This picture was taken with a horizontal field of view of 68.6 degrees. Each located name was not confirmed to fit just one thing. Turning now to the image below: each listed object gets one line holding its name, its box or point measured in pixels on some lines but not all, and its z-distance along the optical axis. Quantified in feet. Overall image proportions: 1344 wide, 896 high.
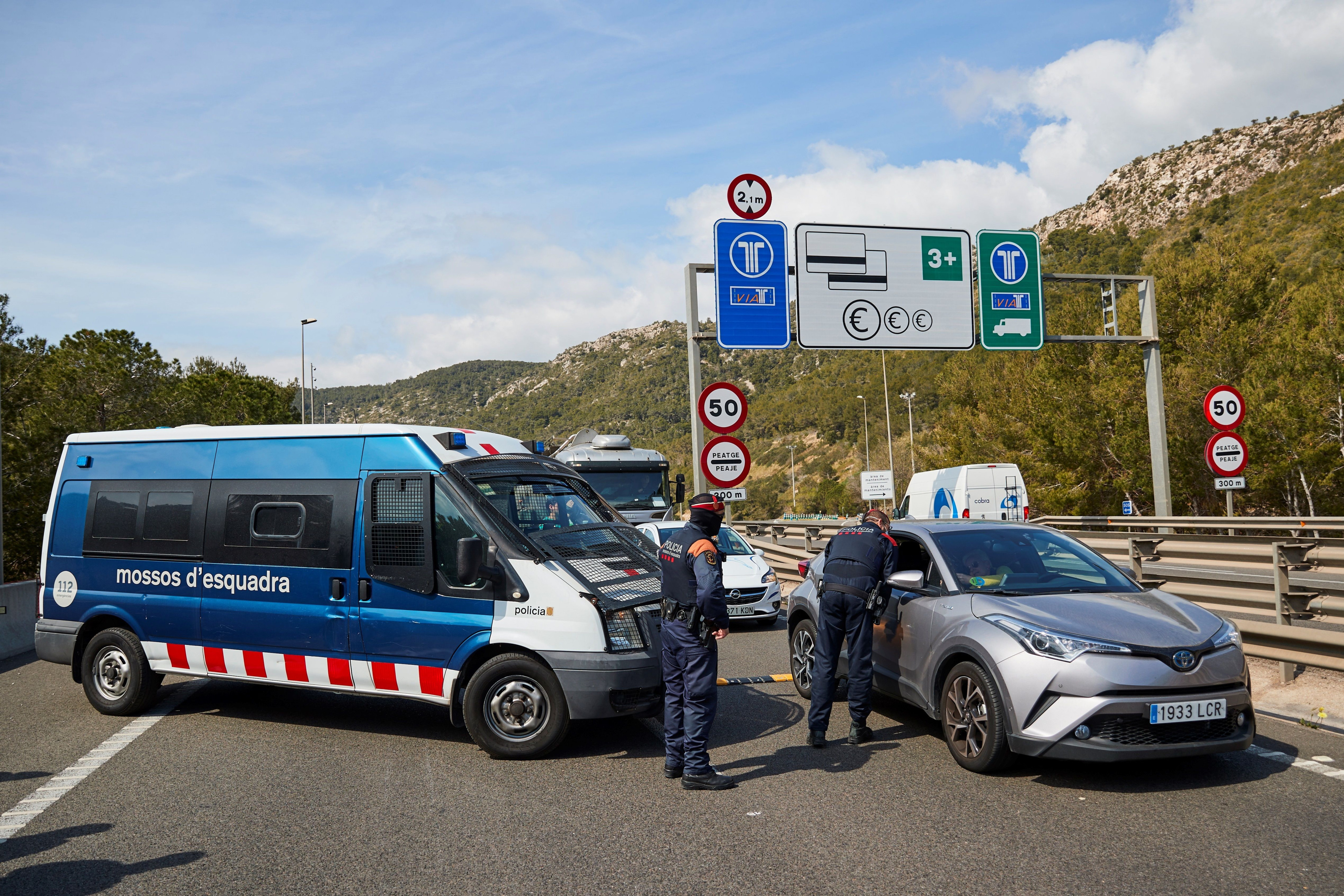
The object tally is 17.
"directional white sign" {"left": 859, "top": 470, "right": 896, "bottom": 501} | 166.30
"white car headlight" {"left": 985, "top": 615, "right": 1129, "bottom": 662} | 17.75
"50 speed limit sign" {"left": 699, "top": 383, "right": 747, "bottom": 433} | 45.03
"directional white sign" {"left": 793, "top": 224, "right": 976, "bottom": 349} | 52.29
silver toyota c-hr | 17.38
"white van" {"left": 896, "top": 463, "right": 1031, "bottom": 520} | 81.05
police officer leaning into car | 21.91
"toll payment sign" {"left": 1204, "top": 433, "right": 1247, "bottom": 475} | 45.44
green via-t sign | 54.80
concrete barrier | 42.65
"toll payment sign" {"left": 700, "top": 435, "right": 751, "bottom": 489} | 45.83
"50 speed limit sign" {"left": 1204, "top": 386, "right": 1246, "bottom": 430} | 45.83
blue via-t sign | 49.98
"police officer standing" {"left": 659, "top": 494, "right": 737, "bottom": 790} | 19.13
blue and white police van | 21.65
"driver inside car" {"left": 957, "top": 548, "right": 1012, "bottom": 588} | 21.67
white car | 43.27
